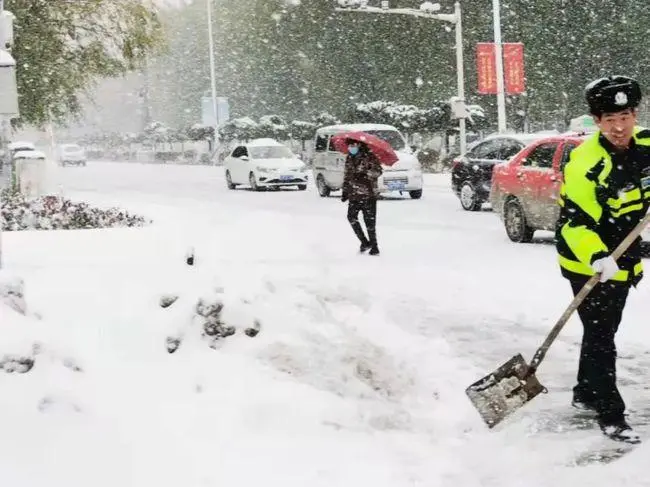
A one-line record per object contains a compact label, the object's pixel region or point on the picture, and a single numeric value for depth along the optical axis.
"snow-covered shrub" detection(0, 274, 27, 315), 5.53
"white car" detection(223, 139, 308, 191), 28.81
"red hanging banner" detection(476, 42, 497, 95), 30.44
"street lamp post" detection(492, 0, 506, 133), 29.39
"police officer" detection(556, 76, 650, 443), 4.83
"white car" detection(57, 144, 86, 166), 61.66
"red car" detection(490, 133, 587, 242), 13.25
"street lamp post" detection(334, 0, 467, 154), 29.02
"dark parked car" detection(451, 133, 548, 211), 18.70
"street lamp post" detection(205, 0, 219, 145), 57.97
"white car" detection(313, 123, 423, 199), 23.81
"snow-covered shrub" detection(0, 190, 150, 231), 14.03
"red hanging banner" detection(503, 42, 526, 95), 30.89
